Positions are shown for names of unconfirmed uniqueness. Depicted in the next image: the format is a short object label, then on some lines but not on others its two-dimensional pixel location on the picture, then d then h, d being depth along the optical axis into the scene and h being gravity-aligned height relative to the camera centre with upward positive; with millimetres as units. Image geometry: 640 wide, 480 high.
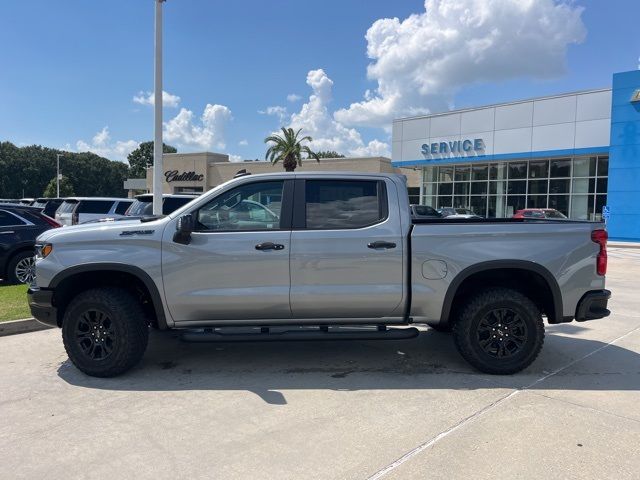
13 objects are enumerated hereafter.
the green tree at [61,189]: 76375 +2075
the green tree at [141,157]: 111062 +10212
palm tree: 50781 +5910
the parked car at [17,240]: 9891 -732
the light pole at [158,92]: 10992 +2400
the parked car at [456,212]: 30542 +31
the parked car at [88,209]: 14461 -143
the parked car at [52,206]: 16498 -112
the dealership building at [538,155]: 28219 +3609
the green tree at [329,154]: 103312 +11110
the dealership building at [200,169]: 57656 +4282
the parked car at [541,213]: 26016 +69
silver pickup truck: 4828 -592
